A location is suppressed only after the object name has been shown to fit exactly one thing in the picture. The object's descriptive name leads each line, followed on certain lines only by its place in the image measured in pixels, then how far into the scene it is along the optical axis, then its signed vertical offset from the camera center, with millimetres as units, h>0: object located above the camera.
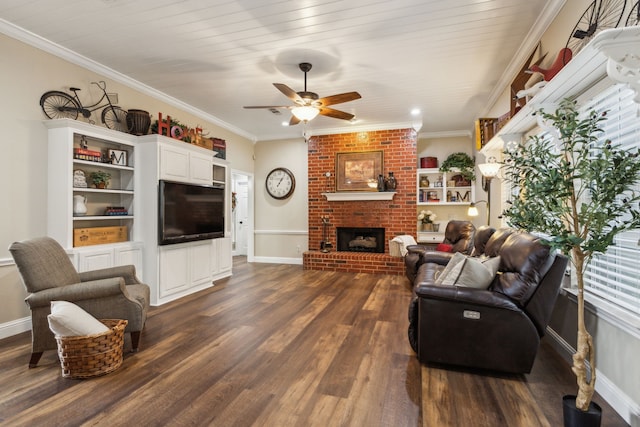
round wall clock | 6961 +571
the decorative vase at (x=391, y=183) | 6121 +514
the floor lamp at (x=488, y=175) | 3936 +450
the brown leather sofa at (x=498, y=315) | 2135 -711
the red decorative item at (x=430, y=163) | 6612 +973
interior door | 8477 -268
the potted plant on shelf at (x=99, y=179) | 3600 +327
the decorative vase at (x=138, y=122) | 3916 +1059
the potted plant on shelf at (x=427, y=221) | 6477 -213
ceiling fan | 3385 +1178
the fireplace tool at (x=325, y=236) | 6505 -540
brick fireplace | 6059 +96
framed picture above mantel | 6289 +788
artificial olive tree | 1440 +51
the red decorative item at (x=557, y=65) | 2279 +1074
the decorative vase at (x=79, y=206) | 3408 +16
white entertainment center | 3230 +76
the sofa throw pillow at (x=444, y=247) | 4836 -562
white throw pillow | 2143 -774
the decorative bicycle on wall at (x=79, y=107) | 3279 +1102
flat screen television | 3984 -50
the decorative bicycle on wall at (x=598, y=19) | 1743 +1184
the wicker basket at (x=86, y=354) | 2164 -1001
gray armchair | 2359 -639
